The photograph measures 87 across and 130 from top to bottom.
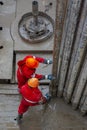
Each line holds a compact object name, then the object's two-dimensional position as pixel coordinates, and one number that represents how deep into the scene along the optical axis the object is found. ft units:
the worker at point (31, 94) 16.89
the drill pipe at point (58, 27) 13.83
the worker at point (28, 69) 17.48
